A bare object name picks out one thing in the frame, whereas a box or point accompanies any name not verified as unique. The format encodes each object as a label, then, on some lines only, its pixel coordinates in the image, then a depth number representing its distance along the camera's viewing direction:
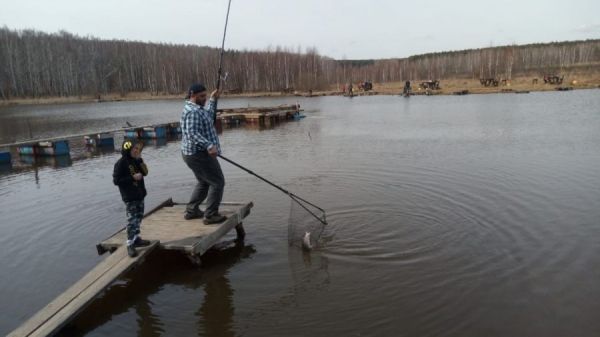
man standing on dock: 6.64
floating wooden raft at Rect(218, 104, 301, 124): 31.20
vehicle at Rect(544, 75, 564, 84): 57.25
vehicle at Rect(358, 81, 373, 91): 70.75
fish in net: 7.42
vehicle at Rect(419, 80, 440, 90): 62.00
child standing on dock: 6.05
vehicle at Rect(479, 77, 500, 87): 60.34
